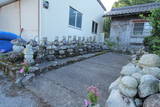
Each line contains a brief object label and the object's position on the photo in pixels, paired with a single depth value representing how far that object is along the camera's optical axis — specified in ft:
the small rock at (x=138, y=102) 4.19
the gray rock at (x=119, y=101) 4.25
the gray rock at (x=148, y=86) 4.13
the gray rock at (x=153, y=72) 5.02
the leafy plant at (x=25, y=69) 7.33
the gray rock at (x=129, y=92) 4.38
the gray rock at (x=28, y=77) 7.03
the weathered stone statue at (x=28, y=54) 8.60
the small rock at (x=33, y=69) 7.86
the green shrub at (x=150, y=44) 8.40
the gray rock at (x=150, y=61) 6.43
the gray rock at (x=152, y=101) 3.57
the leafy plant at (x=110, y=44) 24.35
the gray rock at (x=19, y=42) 9.96
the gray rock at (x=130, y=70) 5.56
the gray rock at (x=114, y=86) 5.50
